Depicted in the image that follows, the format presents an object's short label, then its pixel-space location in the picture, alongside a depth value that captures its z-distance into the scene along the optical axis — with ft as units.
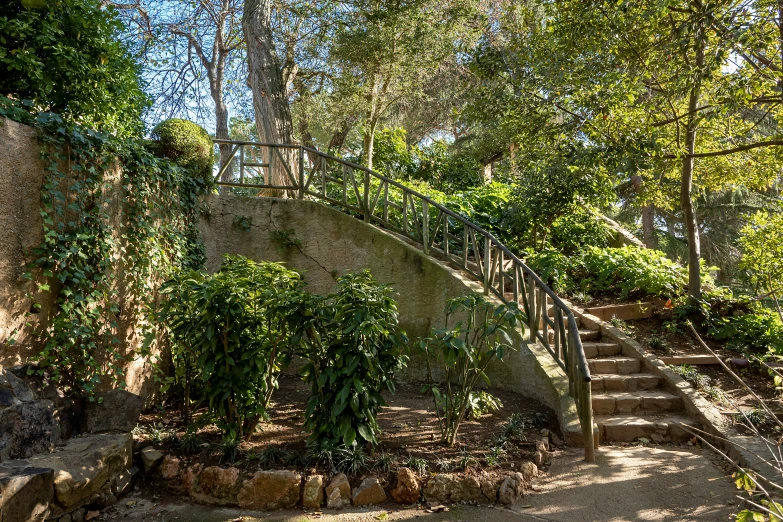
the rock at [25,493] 11.60
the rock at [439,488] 14.02
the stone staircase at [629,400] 18.15
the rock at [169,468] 14.90
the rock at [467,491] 14.05
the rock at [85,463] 13.10
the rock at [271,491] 13.94
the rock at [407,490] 13.92
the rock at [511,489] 13.92
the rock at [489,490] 14.02
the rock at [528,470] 14.83
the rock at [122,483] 14.26
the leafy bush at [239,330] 15.42
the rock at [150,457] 15.14
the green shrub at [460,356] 15.35
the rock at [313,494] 13.88
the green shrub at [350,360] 14.53
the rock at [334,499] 13.80
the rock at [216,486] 14.19
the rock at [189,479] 14.50
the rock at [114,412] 16.10
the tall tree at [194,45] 49.06
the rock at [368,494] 13.84
